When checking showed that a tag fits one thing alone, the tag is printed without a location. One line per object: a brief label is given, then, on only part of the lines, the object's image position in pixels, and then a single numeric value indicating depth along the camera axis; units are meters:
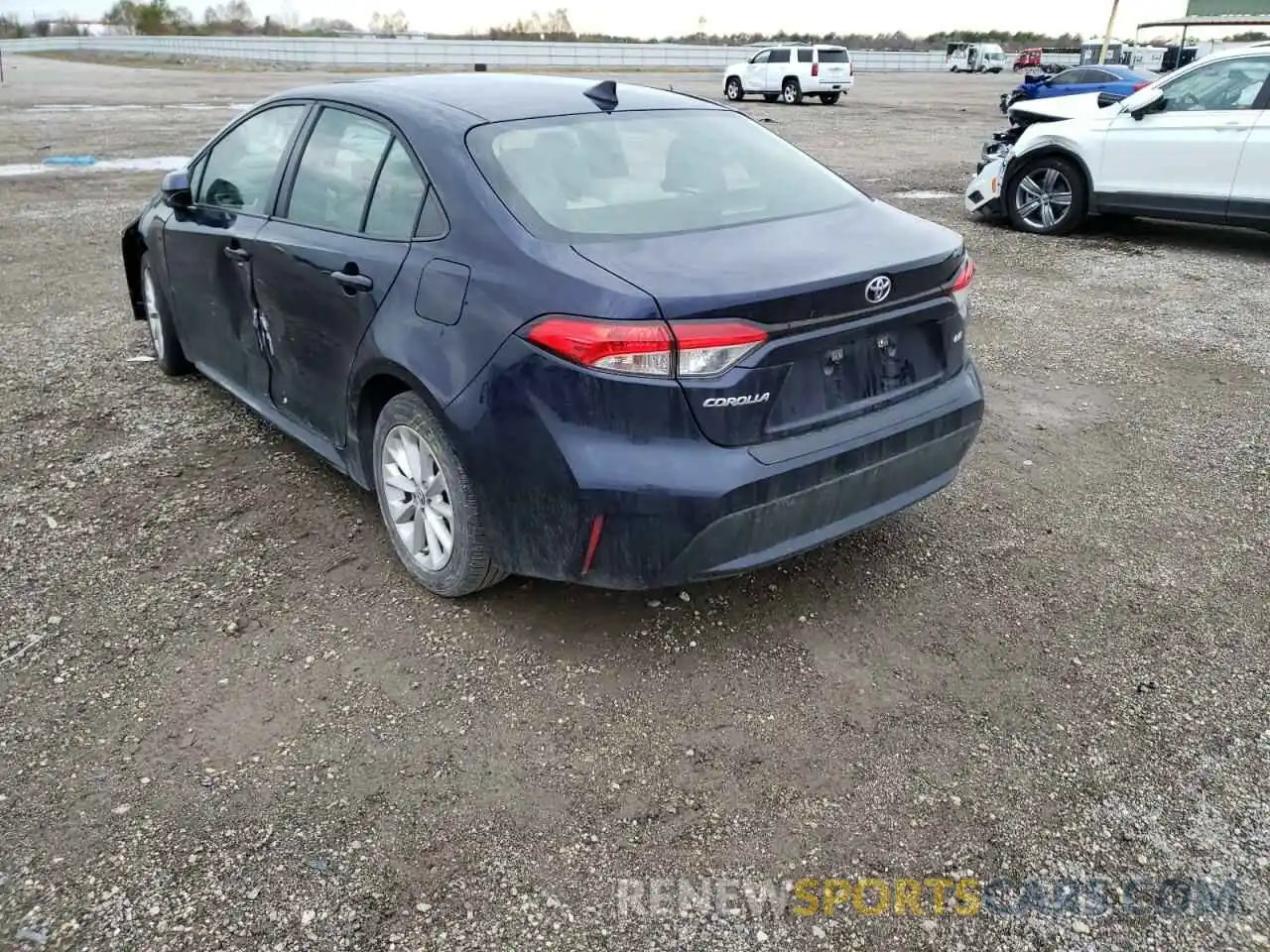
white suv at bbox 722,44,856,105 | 30.17
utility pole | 43.25
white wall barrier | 54.09
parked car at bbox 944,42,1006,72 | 58.50
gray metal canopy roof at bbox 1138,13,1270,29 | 35.06
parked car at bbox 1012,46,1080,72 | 52.99
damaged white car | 8.46
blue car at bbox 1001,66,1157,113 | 20.62
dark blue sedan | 2.69
